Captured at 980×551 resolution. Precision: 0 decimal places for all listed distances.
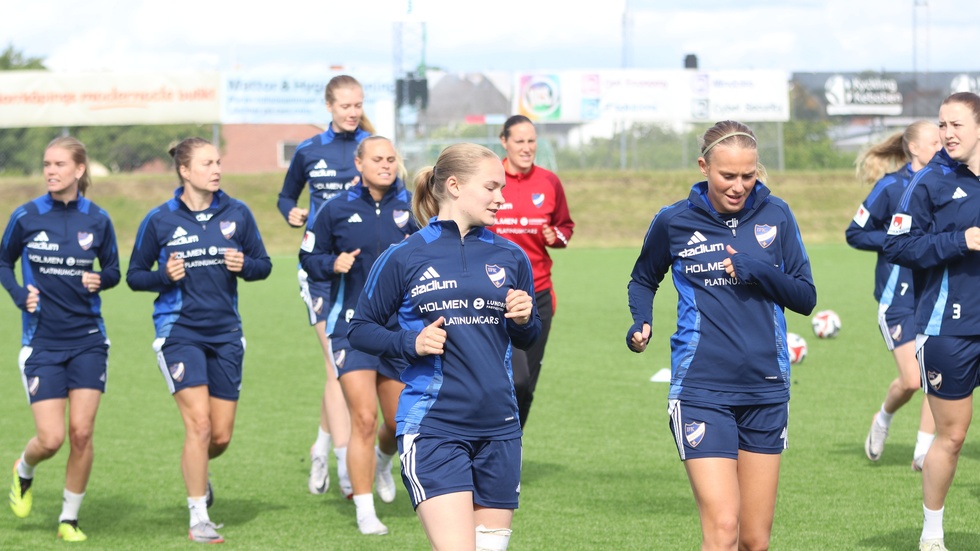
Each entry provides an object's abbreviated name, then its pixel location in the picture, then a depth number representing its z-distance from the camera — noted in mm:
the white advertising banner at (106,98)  66125
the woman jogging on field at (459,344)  8609
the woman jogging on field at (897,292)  16062
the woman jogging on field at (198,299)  13766
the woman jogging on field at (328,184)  16141
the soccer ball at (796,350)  25672
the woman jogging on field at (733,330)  9336
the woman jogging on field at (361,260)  14062
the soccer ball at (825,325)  29656
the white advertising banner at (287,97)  67000
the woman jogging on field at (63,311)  14023
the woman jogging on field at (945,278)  11430
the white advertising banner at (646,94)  69500
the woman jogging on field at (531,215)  15937
